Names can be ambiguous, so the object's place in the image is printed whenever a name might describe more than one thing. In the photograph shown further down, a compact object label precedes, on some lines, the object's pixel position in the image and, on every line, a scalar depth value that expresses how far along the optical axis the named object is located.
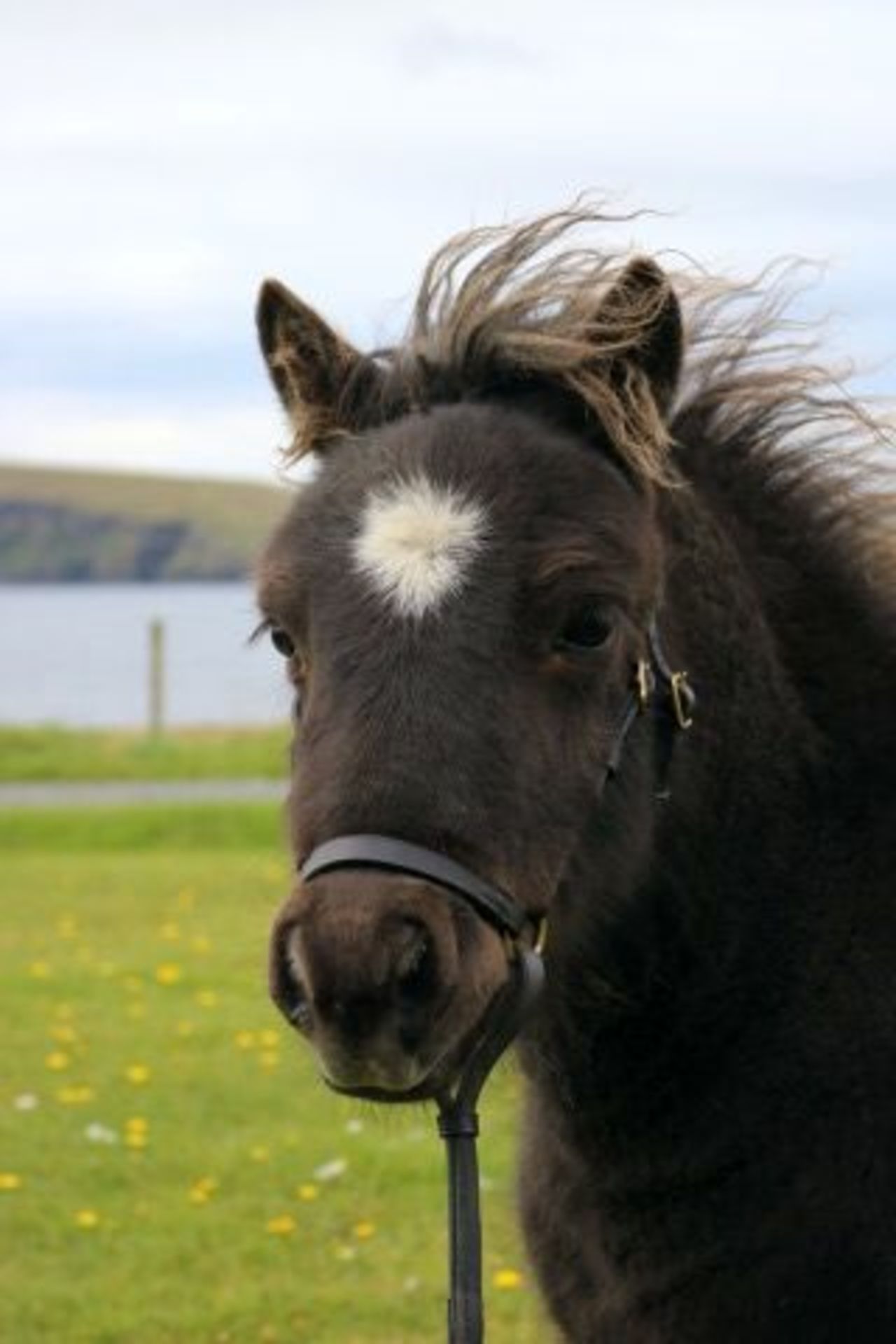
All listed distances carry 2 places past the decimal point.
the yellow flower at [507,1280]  7.52
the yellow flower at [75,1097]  10.17
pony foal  3.59
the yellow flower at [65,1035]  11.46
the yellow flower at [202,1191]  8.53
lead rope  3.58
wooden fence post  27.73
